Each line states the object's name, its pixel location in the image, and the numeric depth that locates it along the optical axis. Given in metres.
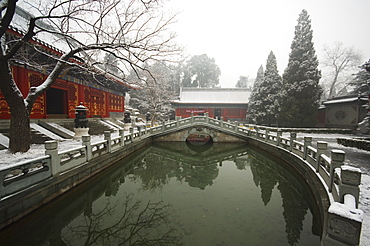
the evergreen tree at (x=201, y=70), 49.66
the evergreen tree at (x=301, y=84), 18.30
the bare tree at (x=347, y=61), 31.41
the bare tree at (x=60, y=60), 5.87
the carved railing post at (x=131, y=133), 10.96
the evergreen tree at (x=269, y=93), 22.44
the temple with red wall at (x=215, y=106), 29.12
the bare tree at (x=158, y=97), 21.97
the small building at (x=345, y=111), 17.59
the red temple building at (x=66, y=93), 9.69
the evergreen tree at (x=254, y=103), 24.20
